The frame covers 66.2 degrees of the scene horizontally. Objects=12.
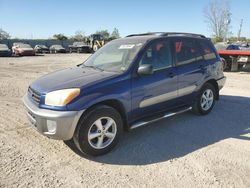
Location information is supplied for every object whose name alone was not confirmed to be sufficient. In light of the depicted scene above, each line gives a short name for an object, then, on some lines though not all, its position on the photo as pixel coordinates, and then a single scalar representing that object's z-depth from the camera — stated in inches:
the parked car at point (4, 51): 816.3
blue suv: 105.6
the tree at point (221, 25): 1593.8
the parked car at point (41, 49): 1081.9
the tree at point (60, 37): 1787.5
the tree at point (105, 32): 2107.2
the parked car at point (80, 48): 1136.3
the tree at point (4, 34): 1959.8
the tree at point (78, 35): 2084.2
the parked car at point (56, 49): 1131.3
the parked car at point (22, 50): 871.6
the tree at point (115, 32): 2248.7
